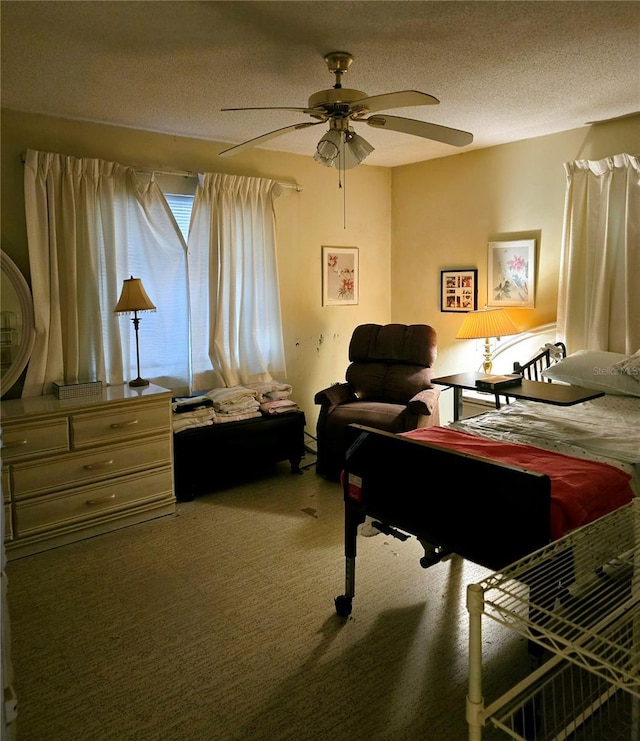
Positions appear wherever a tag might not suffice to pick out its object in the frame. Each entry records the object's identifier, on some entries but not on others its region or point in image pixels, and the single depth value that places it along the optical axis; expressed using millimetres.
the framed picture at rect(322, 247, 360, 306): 4973
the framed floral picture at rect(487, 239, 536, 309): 4367
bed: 1812
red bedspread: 1884
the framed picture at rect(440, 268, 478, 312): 4797
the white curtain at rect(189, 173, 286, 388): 4172
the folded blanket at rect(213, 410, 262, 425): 3918
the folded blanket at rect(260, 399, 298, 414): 4156
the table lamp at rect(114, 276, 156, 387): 3600
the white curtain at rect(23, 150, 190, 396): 3453
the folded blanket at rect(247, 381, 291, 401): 4297
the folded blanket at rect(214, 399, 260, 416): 3977
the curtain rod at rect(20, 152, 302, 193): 3868
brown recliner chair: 3904
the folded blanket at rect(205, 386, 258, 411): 3975
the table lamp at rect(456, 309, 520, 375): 4137
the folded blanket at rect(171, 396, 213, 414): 3846
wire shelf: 1208
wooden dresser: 3002
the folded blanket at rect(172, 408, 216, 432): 3730
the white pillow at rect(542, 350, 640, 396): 3352
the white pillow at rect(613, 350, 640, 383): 3305
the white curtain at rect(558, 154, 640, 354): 3738
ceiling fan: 2270
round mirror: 3322
